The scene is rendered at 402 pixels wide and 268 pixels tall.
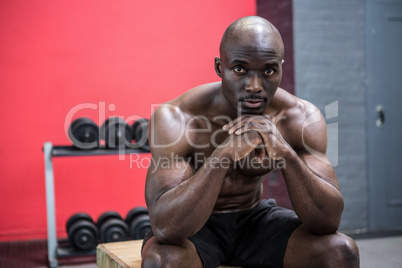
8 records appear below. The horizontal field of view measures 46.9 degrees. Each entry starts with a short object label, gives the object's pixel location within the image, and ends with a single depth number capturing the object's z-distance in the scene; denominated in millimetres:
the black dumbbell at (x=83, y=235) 3771
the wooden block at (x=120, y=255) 2035
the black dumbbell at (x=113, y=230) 3865
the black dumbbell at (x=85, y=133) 3808
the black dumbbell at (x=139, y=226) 3932
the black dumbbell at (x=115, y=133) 3826
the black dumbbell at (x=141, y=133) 3861
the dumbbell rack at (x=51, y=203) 3576
